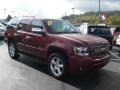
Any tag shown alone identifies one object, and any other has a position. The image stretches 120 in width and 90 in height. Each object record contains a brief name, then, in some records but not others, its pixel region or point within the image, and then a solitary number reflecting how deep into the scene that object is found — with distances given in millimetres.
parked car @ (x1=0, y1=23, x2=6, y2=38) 9130
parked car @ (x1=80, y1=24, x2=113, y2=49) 5754
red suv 3200
